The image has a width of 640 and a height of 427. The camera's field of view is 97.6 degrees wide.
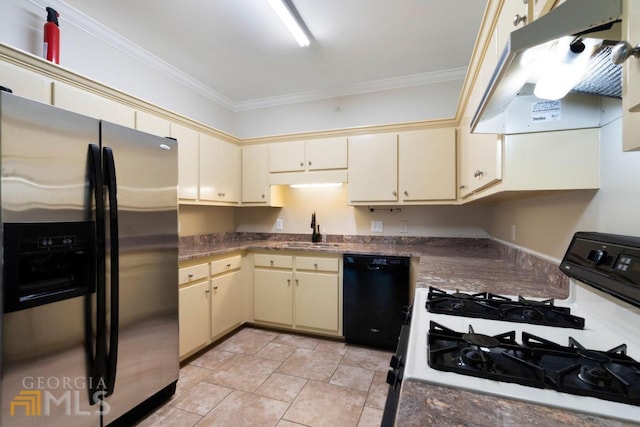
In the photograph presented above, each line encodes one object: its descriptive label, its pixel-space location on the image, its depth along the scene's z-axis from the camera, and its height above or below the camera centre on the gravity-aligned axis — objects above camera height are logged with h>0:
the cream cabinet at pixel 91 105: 1.62 +0.69
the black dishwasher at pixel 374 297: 2.47 -0.76
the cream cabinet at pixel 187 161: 2.43 +0.48
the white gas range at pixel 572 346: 0.52 -0.33
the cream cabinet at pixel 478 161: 1.30 +0.30
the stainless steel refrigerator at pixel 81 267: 1.14 -0.26
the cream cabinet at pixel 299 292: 2.69 -0.79
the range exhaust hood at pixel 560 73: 0.51 +0.37
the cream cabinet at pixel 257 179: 3.19 +0.40
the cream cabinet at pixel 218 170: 2.73 +0.45
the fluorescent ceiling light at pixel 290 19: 1.81 +1.36
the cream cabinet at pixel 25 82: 1.40 +0.69
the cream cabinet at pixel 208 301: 2.21 -0.77
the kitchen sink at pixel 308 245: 2.87 -0.34
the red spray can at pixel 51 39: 1.72 +1.08
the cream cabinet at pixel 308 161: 2.90 +0.56
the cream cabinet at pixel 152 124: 2.09 +0.70
